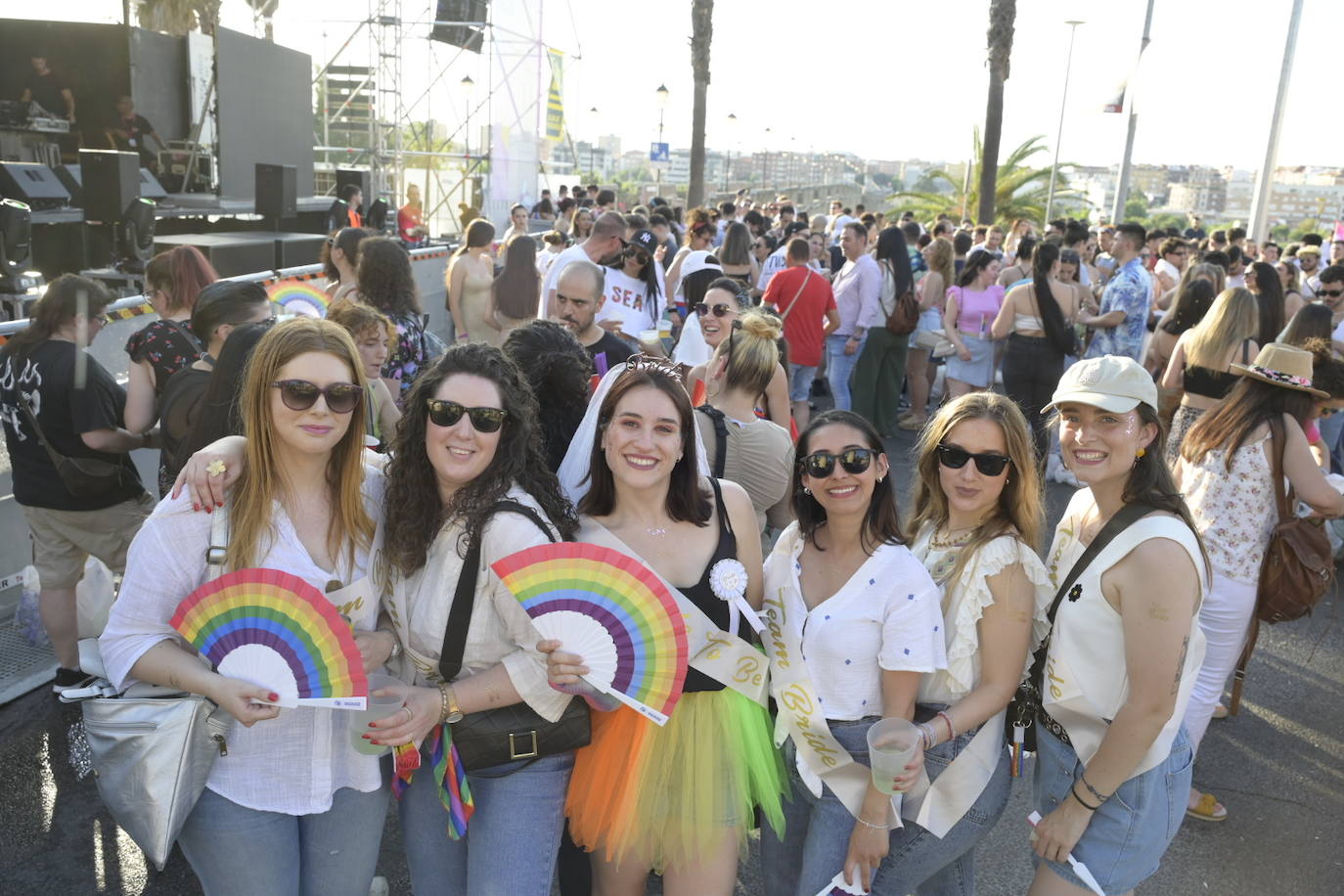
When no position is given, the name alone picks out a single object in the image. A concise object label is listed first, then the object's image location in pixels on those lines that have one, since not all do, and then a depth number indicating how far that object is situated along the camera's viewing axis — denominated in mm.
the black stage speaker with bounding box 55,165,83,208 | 13109
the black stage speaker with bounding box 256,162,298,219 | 14453
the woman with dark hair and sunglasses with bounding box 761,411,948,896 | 2236
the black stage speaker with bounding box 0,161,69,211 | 11234
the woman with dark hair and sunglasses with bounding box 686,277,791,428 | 4973
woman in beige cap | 2133
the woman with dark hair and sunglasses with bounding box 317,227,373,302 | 6285
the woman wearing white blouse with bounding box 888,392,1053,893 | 2264
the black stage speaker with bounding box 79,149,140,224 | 11086
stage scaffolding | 22250
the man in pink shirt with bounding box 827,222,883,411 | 8789
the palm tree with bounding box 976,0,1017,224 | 17906
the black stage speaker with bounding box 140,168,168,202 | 14219
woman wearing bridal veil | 2330
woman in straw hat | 3525
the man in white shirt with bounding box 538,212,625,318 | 6535
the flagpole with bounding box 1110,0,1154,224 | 17891
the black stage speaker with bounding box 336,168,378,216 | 17203
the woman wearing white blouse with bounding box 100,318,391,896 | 2141
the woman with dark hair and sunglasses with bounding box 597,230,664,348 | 6520
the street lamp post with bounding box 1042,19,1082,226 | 22484
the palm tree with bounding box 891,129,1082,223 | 28062
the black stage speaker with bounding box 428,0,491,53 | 23094
